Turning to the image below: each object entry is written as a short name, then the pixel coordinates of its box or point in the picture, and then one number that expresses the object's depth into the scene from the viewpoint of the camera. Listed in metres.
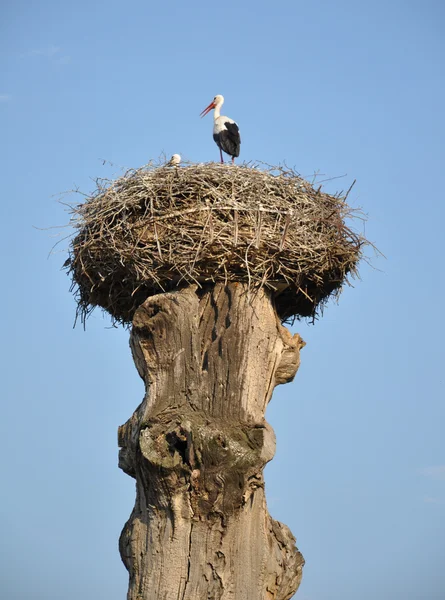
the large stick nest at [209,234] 14.21
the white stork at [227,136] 21.23
